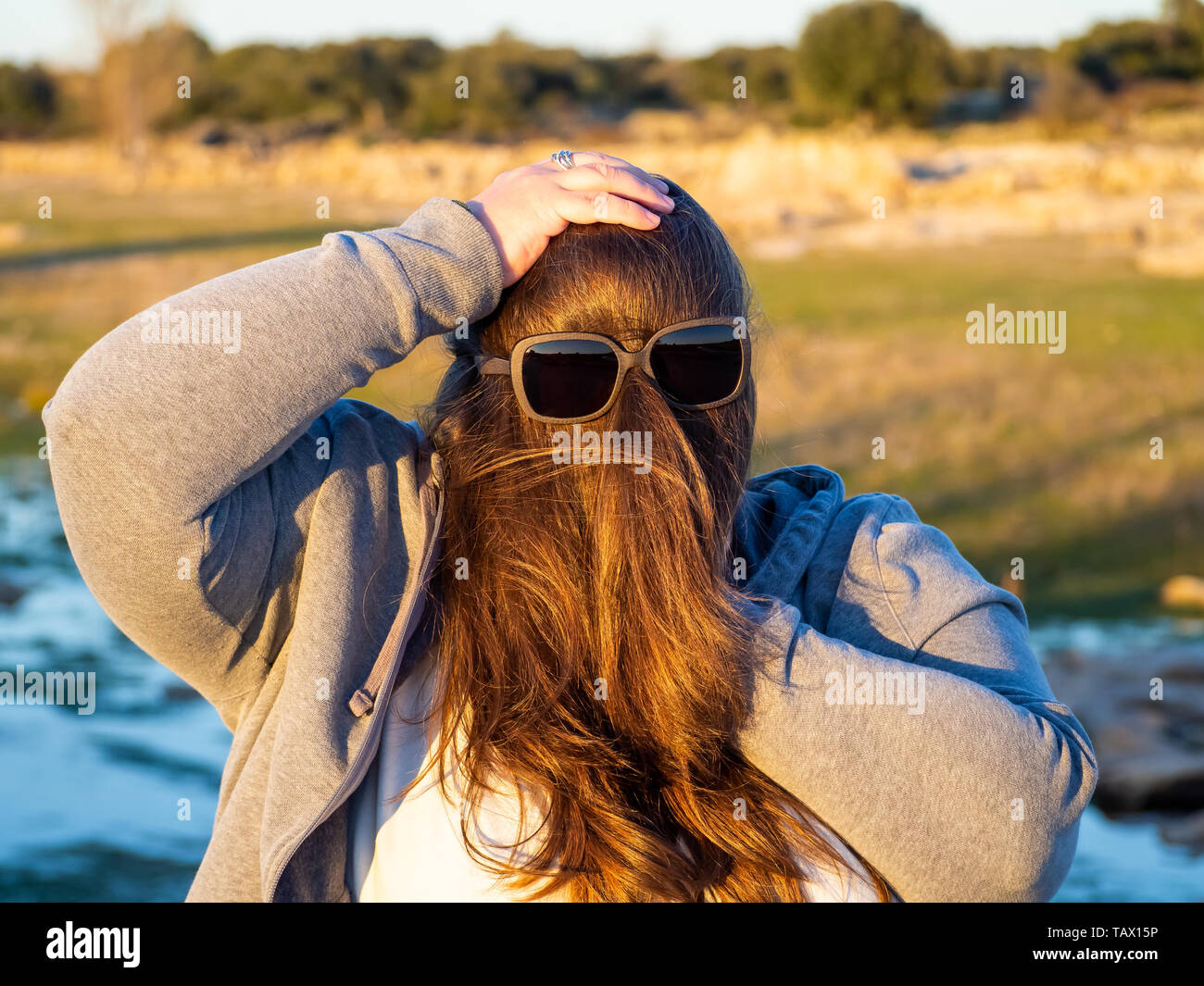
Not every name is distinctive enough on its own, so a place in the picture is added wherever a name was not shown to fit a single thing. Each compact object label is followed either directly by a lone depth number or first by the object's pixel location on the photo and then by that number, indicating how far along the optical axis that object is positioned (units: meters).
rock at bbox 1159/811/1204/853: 3.50
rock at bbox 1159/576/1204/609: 5.18
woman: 1.23
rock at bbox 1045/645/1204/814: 3.75
